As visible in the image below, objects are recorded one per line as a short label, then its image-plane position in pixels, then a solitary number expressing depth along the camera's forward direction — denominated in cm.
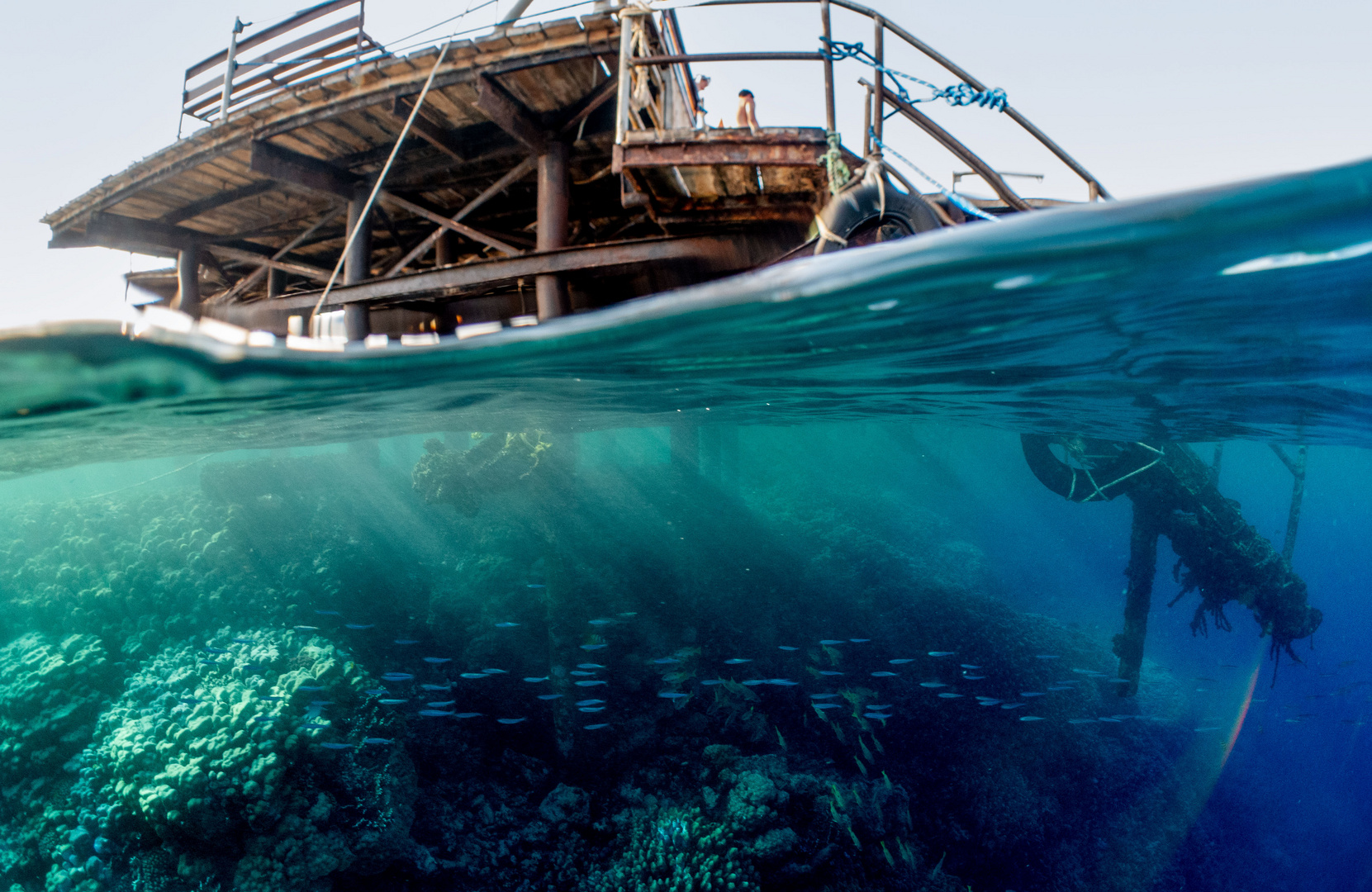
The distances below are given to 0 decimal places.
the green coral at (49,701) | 911
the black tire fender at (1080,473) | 1224
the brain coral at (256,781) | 716
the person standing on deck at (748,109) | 739
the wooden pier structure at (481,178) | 482
